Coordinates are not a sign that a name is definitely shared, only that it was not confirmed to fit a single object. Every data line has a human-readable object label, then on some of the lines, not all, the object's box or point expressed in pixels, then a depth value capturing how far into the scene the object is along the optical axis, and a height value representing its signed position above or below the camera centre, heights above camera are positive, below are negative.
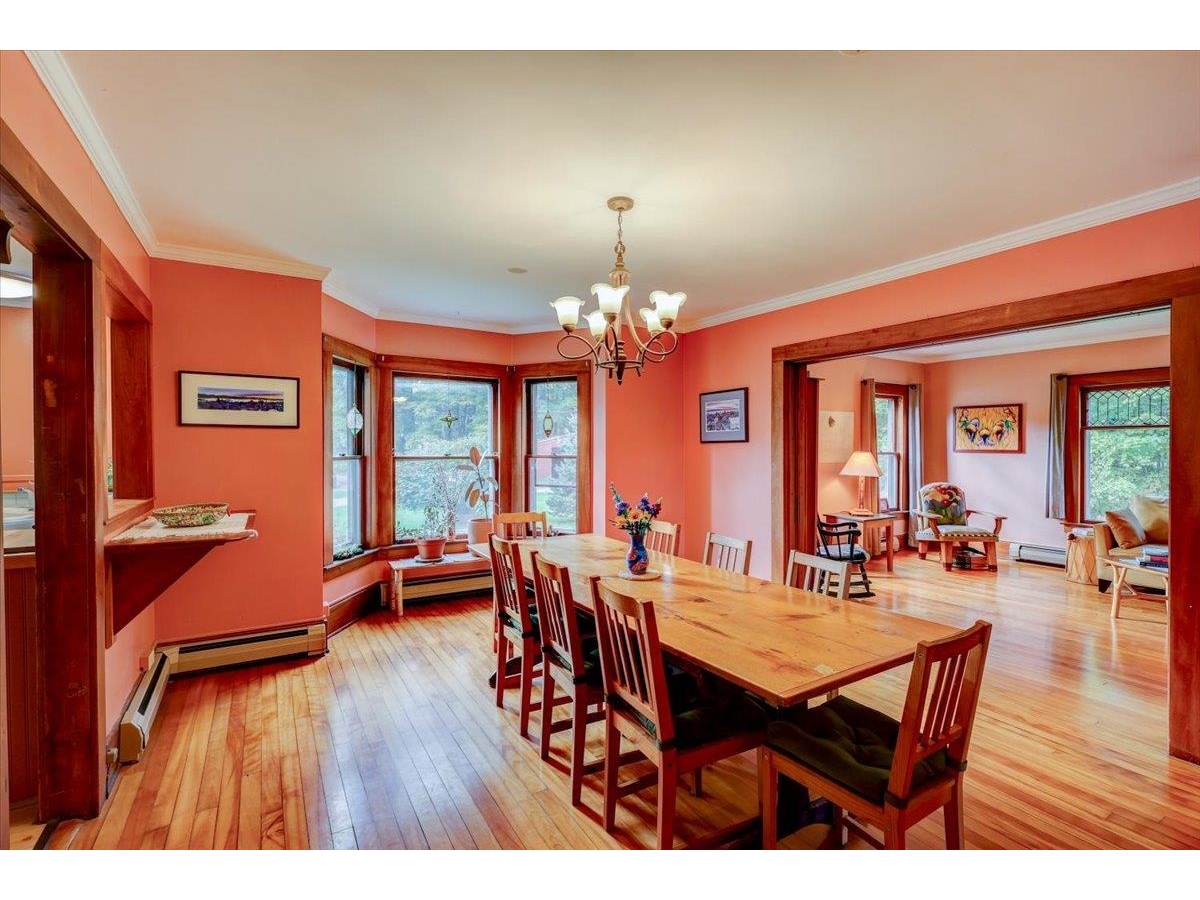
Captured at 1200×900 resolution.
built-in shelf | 2.28 -0.47
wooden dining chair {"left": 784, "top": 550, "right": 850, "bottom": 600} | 2.42 -0.60
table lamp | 6.16 -0.22
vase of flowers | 2.67 -0.38
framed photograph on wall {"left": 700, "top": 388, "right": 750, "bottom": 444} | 4.70 +0.28
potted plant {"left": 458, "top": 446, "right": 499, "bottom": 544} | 5.02 -0.43
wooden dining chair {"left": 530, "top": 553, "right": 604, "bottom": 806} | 2.15 -0.90
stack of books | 4.18 -0.88
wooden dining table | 1.58 -0.64
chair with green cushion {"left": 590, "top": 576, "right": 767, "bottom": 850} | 1.71 -0.90
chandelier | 2.51 +0.65
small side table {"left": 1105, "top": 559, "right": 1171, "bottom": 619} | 4.35 -1.04
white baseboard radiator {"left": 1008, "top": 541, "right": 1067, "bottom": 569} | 6.24 -1.26
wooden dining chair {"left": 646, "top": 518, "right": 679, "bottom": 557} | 3.45 -0.57
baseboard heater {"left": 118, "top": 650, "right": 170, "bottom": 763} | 2.37 -1.21
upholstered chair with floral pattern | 6.11 -0.91
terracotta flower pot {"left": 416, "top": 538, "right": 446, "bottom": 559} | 4.82 -0.86
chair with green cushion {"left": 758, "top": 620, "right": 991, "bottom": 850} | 1.42 -0.90
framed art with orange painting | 6.72 +0.22
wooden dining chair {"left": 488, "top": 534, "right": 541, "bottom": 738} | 2.62 -0.88
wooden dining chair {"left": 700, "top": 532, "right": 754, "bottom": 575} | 2.99 -0.59
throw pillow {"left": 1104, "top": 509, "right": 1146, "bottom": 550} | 5.04 -0.79
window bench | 4.61 -1.14
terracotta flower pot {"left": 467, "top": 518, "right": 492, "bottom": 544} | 5.01 -0.72
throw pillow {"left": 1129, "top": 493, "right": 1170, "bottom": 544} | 5.17 -0.68
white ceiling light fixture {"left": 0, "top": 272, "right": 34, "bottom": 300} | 3.29 +1.01
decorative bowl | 2.54 -0.30
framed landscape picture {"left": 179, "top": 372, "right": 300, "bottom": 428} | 3.27 +0.32
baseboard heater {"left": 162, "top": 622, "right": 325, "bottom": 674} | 3.27 -1.23
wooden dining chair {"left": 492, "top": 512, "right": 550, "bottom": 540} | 4.05 -0.57
